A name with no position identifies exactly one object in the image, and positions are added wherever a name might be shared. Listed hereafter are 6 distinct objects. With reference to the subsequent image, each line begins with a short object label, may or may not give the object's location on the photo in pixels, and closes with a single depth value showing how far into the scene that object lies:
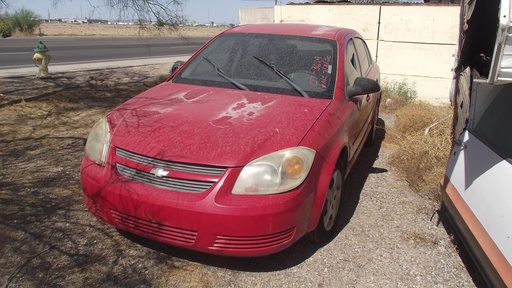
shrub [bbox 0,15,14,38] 32.94
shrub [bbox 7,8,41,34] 38.41
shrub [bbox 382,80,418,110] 8.48
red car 2.60
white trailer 2.22
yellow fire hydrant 9.04
